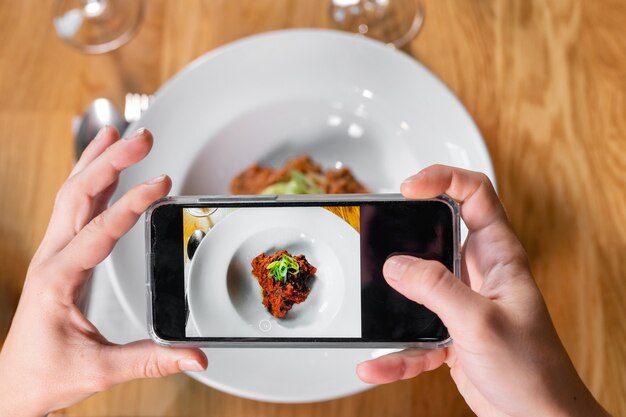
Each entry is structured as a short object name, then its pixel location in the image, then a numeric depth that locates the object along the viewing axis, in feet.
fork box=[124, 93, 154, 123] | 2.35
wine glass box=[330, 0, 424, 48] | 2.43
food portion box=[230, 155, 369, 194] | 2.27
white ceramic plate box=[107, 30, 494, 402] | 2.13
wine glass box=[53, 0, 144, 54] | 2.48
